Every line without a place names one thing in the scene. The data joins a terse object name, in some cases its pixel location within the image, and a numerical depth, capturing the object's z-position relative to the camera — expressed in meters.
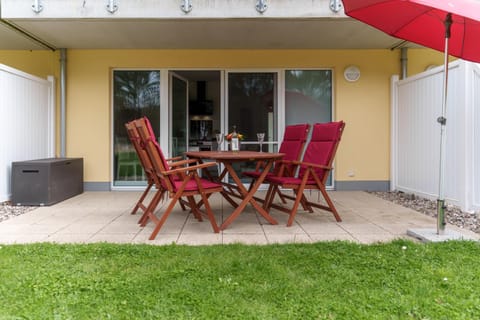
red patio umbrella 3.09
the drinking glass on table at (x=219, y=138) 4.57
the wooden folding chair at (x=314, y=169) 3.64
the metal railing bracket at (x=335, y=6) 4.57
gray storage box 4.68
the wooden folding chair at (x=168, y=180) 3.07
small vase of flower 4.09
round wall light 6.23
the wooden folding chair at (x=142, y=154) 3.40
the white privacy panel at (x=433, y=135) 4.23
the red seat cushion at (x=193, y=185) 3.22
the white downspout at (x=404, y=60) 6.17
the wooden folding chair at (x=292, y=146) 4.36
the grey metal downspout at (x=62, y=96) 6.07
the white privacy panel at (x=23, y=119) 4.86
